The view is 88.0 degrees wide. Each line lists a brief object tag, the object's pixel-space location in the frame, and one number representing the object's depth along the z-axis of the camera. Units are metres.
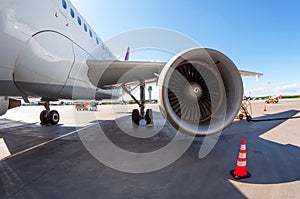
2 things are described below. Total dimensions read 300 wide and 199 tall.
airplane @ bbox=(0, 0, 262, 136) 2.46
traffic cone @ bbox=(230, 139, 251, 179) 2.08
